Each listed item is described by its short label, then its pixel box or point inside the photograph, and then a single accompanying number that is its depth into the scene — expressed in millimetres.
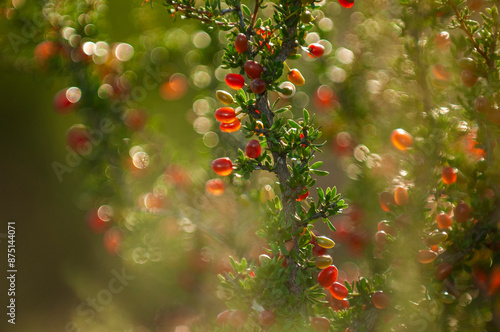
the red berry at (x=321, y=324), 1120
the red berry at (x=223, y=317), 1116
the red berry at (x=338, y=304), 1150
